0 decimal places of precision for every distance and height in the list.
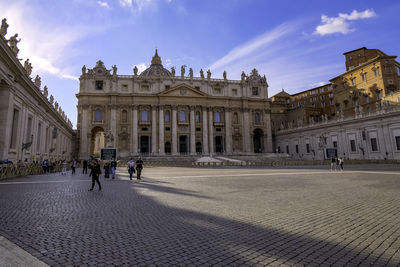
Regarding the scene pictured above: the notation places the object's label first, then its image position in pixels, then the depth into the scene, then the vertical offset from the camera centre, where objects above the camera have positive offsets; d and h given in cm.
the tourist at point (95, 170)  1025 -25
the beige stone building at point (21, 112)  1664 +499
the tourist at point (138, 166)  1460 -21
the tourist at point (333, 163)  2175 -55
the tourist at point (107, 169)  1625 -35
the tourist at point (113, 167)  1555 -21
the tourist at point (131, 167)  1479 -23
